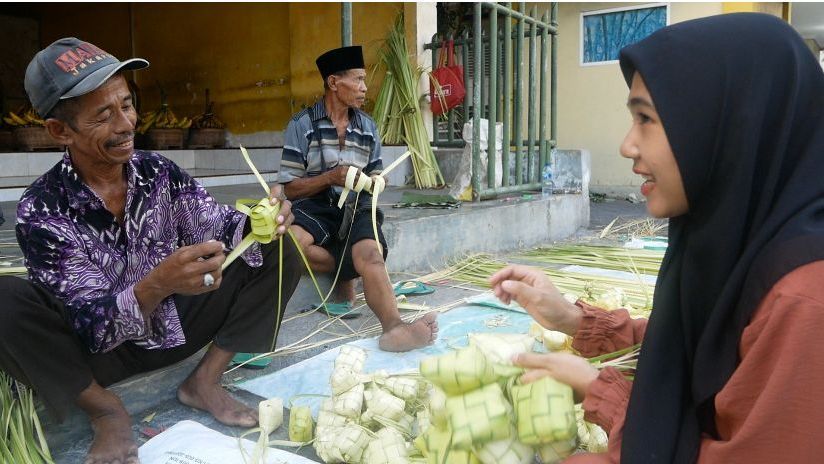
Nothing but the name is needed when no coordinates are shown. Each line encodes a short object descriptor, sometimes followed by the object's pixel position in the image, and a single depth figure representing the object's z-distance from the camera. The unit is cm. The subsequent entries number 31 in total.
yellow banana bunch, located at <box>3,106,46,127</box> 737
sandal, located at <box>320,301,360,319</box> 328
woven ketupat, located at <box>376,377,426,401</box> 196
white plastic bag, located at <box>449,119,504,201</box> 543
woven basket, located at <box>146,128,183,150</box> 817
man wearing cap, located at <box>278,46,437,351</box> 314
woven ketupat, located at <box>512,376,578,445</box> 136
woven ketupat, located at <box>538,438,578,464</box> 147
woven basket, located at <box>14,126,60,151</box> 716
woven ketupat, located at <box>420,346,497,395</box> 144
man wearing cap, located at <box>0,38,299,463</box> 181
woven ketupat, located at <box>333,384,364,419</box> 190
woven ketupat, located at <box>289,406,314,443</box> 194
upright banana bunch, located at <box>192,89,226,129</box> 859
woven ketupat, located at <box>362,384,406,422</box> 189
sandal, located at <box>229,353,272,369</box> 258
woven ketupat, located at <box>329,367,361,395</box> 201
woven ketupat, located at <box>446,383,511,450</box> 139
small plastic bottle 613
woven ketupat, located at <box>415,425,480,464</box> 144
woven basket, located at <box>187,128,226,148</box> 844
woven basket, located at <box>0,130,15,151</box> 758
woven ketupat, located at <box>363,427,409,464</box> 169
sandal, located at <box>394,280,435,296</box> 365
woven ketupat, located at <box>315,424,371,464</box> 180
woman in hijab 103
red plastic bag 633
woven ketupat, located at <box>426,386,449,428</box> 150
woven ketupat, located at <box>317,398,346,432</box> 189
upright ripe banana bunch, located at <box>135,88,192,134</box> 849
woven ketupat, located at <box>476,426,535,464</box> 143
